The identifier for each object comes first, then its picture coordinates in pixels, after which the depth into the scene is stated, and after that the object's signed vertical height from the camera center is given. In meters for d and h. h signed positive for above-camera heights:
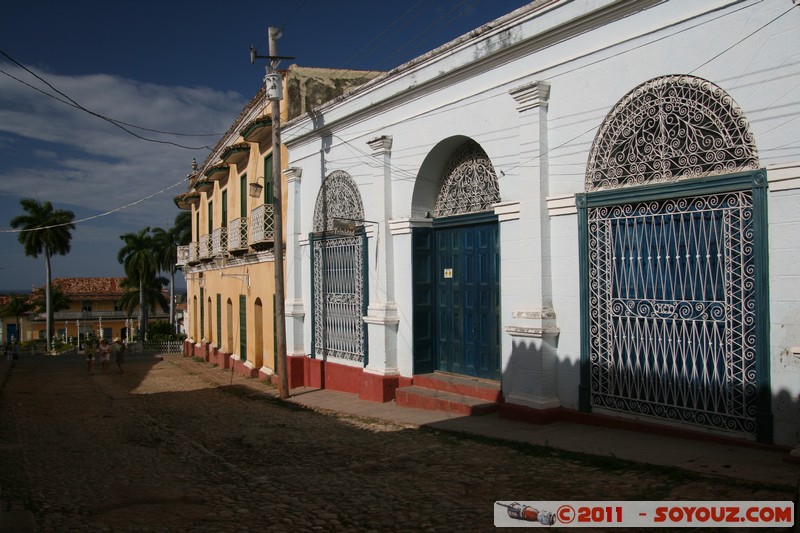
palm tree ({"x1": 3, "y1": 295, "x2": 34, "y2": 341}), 62.28 -1.17
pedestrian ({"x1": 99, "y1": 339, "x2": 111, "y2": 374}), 21.88 -1.93
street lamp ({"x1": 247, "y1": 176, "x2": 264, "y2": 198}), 14.45 +2.10
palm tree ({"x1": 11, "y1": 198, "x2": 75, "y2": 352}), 46.44 +4.18
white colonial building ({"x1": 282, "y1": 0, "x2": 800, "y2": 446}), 5.75 +0.72
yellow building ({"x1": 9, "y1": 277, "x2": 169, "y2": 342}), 60.53 -1.79
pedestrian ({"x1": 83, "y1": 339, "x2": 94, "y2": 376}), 22.16 -2.12
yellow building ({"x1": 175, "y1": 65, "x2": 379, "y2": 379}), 14.70 +1.48
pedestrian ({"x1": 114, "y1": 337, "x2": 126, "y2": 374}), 21.83 -1.97
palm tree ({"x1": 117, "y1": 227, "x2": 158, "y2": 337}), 46.19 +2.24
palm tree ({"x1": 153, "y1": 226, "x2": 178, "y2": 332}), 47.22 +2.96
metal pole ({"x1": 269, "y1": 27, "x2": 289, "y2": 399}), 11.74 +1.23
